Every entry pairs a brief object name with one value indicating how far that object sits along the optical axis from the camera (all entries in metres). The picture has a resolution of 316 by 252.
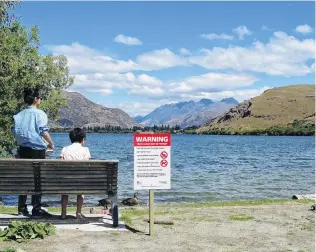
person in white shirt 10.80
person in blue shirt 10.44
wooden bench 9.91
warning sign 9.87
